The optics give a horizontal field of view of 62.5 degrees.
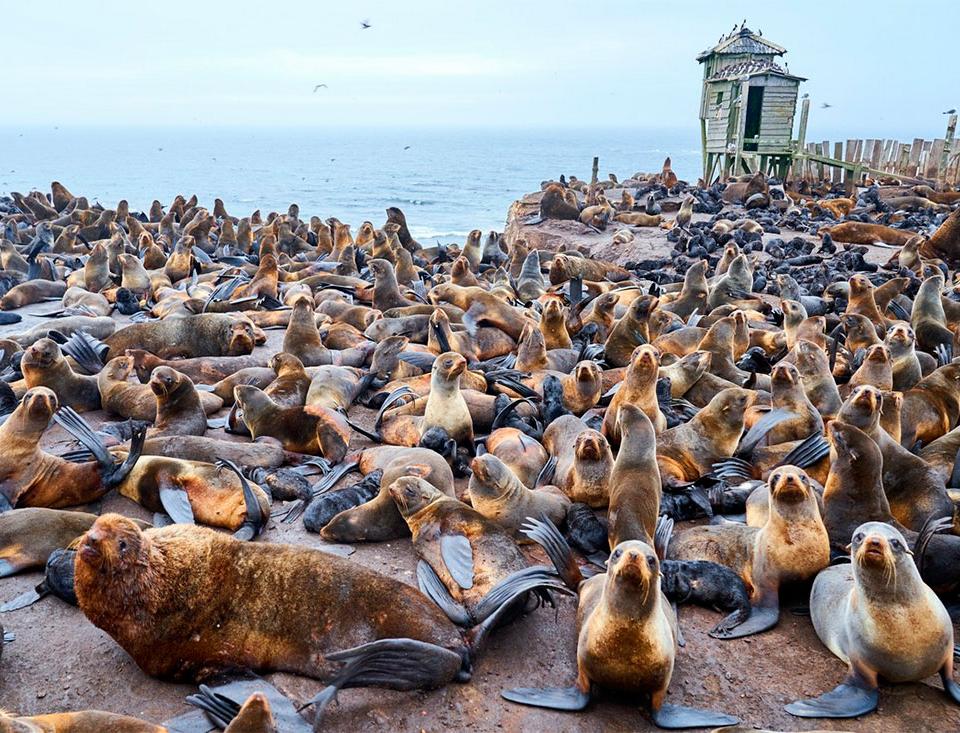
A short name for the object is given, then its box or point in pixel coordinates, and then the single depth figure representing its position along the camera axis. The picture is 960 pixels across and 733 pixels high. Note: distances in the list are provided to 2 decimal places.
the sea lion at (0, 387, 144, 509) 4.56
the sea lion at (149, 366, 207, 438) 5.54
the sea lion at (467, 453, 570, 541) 4.38
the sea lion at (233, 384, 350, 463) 5.43
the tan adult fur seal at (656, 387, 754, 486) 5.15
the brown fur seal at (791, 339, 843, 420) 5.92
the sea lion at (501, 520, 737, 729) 3.06
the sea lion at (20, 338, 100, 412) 6.18
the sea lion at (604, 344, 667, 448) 5.52
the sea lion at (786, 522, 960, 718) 3.20
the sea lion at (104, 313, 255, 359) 7.57
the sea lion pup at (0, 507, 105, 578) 3.91
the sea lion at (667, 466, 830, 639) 3.86
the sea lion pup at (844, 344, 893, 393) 5.98
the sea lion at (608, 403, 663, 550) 4.07
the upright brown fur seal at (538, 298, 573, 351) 7.50
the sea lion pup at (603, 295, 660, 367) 7.21
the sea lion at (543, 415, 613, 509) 4.65
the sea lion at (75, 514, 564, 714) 3.09
